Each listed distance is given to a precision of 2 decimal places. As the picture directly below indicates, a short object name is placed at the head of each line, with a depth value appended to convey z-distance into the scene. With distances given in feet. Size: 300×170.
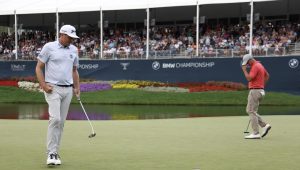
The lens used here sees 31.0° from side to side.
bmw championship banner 101.50
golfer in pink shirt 40.09
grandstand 109.50
